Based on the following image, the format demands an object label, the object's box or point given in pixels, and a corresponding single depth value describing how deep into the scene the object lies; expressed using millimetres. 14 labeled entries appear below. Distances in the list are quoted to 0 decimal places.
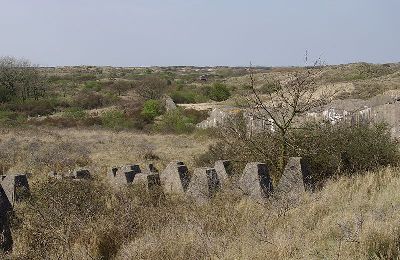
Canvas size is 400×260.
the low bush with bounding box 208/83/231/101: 46281
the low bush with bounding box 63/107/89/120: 35344
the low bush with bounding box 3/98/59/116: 40625
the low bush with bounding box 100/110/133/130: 29952
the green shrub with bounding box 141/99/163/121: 33272
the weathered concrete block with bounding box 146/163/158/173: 9919
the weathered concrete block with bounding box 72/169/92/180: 8469
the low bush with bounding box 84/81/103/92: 62188
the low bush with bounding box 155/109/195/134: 26345
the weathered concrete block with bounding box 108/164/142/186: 8031
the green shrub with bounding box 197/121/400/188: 8609
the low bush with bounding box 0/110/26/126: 30188
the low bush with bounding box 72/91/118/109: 46844
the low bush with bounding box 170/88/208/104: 45300
